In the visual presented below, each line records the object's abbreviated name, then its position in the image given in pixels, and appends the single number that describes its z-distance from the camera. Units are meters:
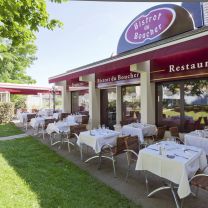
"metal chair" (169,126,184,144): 6.91
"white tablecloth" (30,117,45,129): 11.32
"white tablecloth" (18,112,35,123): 14.69
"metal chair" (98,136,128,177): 5.61
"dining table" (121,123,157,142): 7.61
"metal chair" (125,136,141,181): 5.13
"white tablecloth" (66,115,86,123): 12.17
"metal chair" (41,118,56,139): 11.04
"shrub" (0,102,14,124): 16.70
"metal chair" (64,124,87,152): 7.96
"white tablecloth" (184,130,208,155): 5.71
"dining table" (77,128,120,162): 6.18
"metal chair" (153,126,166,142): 7.29
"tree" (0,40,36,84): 30.78
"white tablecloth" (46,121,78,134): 8.92
